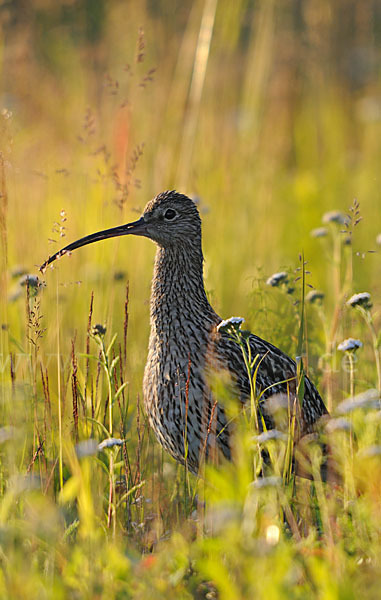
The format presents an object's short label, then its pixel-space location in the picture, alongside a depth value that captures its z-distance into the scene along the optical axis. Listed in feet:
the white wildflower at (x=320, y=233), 26.20
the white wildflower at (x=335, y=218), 25.32
